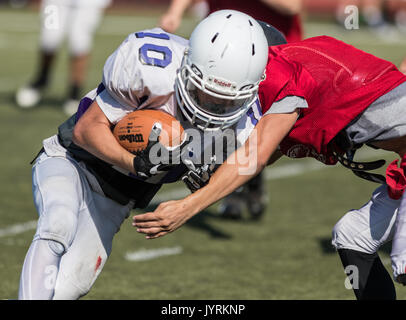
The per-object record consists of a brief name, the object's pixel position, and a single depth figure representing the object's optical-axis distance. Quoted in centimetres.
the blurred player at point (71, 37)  1745
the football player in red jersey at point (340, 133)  611
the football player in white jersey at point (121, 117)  625
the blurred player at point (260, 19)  1141
